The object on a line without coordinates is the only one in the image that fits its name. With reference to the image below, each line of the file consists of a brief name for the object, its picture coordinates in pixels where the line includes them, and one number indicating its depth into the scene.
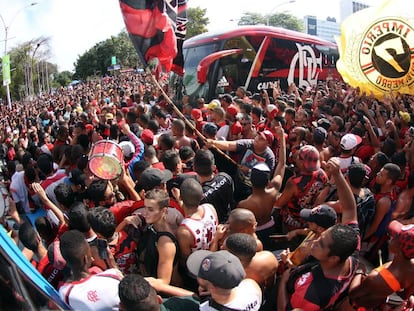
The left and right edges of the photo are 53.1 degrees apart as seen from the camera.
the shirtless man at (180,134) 5.05
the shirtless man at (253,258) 2.42
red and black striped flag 4.92
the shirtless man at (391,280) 2.32
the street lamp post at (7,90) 20.62
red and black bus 11.55
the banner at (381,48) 7.33
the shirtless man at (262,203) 3.47
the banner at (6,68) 17.99
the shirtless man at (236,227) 2.78
